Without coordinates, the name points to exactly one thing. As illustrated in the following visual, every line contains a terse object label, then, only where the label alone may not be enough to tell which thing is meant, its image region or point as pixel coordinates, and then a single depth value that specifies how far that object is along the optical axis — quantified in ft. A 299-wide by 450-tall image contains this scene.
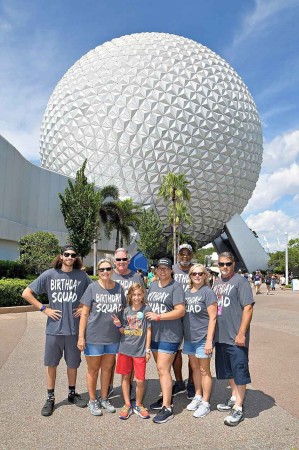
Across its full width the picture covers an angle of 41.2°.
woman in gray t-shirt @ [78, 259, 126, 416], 14.74
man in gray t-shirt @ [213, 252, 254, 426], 14.55
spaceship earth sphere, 114.42
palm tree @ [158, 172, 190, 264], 97.18
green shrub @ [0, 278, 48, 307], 42.50
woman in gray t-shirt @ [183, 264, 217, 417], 14.79
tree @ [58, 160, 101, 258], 72.28
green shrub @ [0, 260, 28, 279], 57.98
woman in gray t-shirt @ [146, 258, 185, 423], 14.57
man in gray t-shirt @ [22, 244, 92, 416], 15.35
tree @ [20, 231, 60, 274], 60.44
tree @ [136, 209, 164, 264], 111.24
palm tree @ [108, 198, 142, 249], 94.43
